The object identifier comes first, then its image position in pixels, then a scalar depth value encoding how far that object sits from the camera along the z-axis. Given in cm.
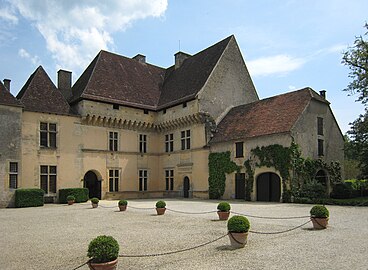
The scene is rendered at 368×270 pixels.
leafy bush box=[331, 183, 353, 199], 2492
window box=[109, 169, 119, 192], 3045
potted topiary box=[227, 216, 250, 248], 916
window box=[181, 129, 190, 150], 3116
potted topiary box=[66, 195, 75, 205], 2509
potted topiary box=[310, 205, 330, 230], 1166
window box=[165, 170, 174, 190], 3272
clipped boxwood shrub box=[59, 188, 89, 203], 2642
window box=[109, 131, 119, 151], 3084
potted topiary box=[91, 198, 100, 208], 2192
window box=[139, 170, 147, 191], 3269
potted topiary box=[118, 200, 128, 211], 1945
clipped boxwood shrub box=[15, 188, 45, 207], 2356
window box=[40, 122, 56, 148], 2688
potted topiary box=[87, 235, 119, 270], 662
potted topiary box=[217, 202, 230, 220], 1440
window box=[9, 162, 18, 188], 2417
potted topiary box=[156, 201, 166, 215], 1709
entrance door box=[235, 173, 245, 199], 2607
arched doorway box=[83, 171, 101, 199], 3078
